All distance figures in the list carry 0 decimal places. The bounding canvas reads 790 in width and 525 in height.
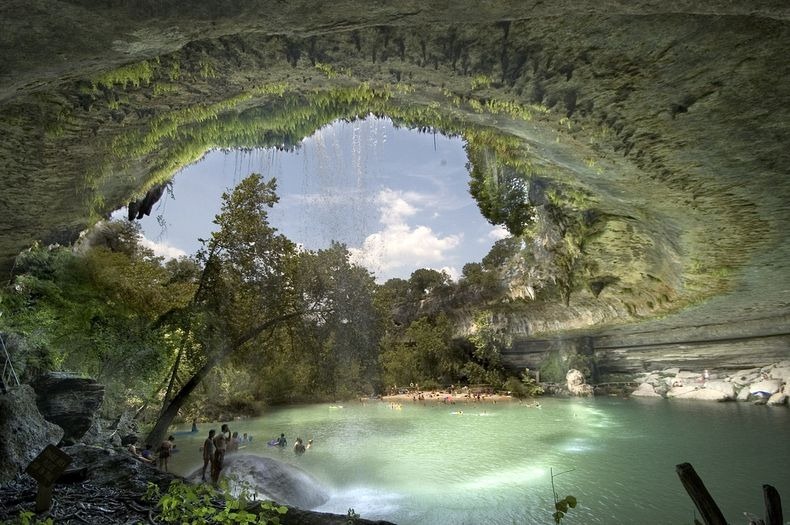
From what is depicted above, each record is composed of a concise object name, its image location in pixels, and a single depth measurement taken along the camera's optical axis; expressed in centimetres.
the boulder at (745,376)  1832
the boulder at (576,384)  2317
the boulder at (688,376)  2048
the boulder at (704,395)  1844
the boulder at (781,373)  1688
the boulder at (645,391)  2147
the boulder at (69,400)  733
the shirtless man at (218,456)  819
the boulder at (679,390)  2001
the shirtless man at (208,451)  863
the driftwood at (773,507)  344
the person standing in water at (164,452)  923
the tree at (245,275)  1109
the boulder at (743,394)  1761
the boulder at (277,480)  831
